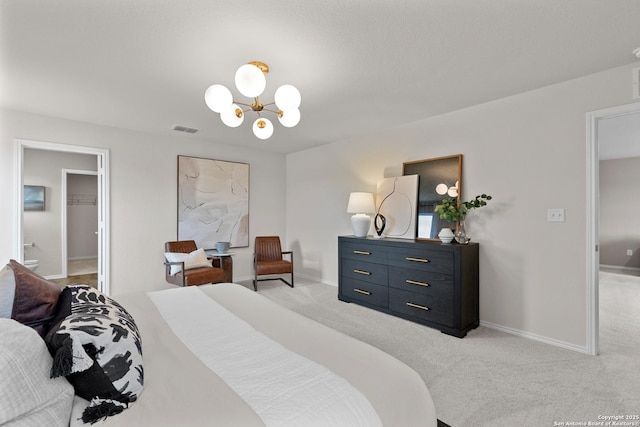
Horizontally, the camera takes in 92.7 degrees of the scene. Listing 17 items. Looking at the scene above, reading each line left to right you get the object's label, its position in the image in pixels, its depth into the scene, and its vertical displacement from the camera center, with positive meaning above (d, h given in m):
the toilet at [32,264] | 4.27 -0.70
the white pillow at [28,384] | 0.82 -0.49
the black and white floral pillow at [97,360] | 0.99 -0.51
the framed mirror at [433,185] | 3.58 +0.35
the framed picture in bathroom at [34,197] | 5.62 +0.32
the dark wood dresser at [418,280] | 3.10 -0.76
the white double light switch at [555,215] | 2.85 -0.01
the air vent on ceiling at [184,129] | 4.25 +1.21
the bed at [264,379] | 1.00 -0.64
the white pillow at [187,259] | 4.12 -0.61
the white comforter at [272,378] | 1.01 -0.64
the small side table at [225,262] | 4.63 -0.73
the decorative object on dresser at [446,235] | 3.36 -0.23
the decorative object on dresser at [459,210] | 3.25 +0.04
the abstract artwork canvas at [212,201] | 4.84 +0.22
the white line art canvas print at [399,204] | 3.93 +0.13
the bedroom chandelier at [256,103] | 1.91 +0.79
